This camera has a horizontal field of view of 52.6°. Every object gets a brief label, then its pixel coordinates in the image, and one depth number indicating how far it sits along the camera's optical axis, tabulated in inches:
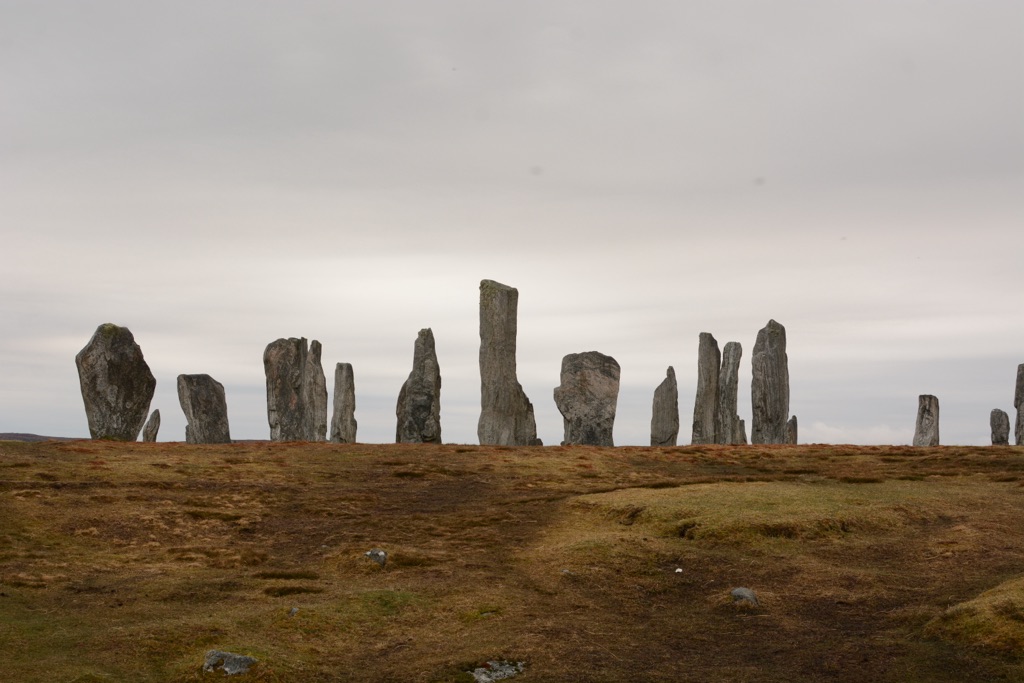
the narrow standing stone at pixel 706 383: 2236.7
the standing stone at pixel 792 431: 2510.8
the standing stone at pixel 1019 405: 2203.5
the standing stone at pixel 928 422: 2224.4
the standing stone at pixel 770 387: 2086.6
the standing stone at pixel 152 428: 2406.5
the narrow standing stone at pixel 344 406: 2221.9
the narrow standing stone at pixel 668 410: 2225.6
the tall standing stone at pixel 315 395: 2201.0
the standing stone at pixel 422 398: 1968.5
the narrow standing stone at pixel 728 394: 2245.3
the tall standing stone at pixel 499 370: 1847.9
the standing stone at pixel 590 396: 1982.0
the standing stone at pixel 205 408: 1924.2
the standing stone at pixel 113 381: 1686.8
